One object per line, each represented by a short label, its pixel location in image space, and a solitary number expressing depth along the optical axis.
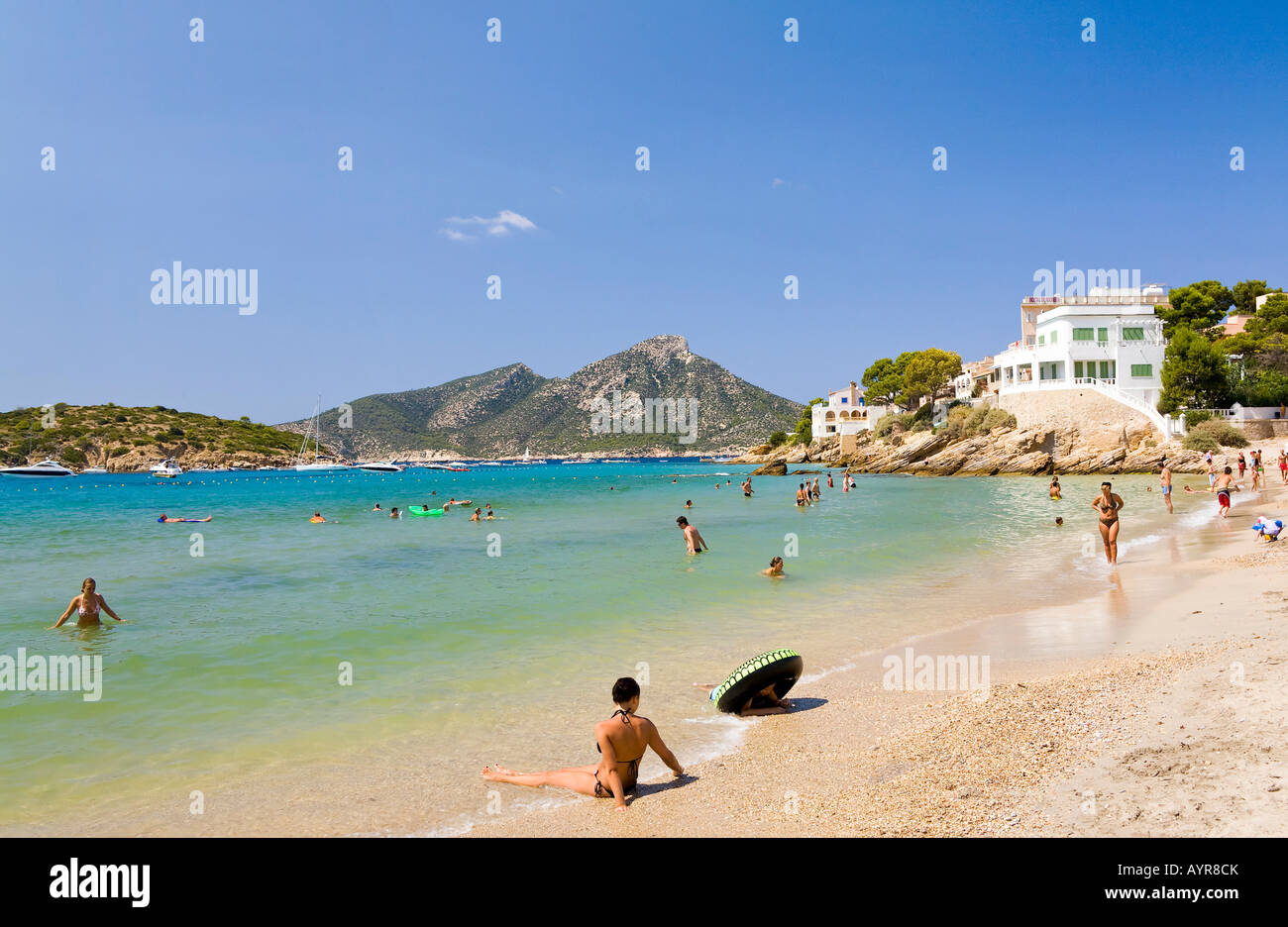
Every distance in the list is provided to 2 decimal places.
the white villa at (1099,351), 57.75
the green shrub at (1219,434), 46.38
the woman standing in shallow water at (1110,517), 16.84
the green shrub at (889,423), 91.02
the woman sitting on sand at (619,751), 5.90
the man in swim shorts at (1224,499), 23.83
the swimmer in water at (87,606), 13.05
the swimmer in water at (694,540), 21.61
